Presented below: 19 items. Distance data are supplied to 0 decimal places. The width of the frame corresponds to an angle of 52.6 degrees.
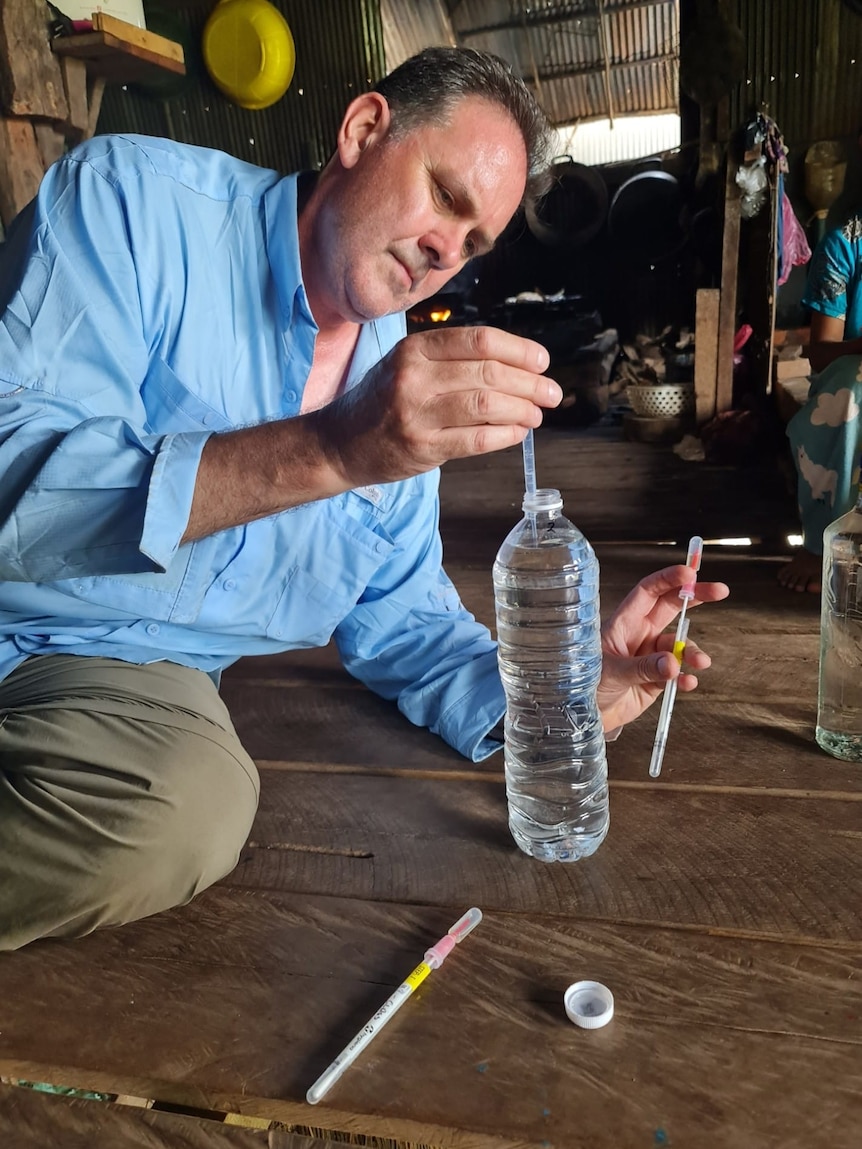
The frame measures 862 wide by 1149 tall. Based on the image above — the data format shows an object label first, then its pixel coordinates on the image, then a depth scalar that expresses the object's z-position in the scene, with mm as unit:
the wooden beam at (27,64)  2834
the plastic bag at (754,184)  3855
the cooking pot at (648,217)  5559
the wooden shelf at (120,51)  2975
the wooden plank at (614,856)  1063
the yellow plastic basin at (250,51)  5098
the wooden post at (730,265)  3773
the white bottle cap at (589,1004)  897
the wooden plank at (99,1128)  825
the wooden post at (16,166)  2900
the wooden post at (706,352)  3832
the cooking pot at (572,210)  5754
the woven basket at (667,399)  4062
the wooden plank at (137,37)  2962
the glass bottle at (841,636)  1404
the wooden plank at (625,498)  2951
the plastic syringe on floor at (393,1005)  841
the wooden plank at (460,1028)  804
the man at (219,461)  955
